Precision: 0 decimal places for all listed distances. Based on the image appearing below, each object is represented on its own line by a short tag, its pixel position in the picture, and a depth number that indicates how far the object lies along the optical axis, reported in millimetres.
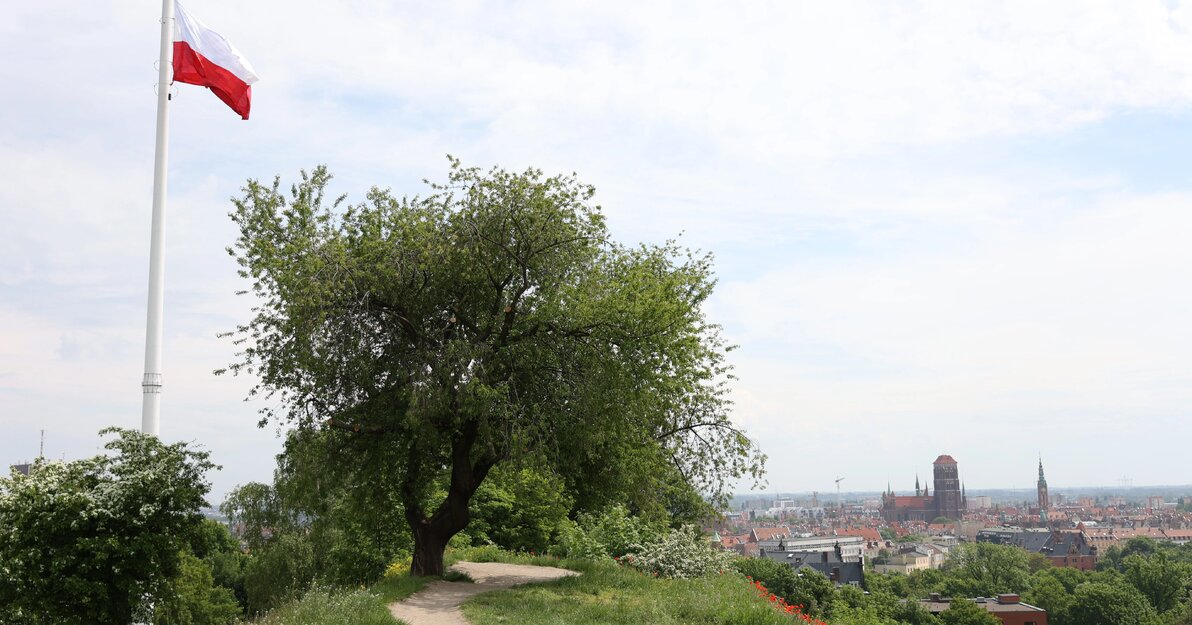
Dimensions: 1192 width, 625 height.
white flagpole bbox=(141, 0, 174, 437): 16078
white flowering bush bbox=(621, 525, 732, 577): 19266
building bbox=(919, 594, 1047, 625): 98494
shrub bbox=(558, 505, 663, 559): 21688
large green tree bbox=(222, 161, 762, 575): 16484
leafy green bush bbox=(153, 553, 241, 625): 39031
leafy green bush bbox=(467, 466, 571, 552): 29266
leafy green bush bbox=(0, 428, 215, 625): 14578
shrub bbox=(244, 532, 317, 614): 36938
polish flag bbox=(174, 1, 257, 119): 17234
